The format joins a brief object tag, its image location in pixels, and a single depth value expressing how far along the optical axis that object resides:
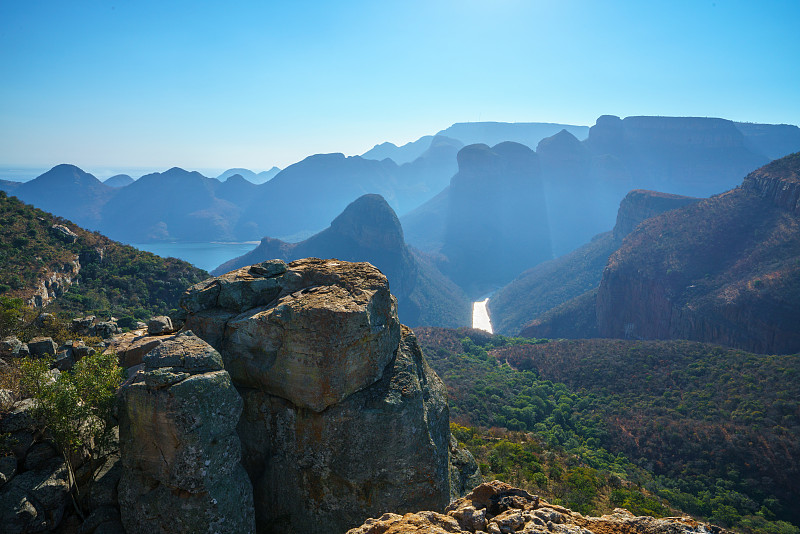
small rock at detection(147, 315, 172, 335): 15.17
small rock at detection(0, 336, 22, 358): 14.80
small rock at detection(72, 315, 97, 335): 19.77
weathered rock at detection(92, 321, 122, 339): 19.36
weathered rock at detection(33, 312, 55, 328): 19.44
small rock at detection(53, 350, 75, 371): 14.05
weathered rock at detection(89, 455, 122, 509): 10.26
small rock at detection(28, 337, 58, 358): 15.54
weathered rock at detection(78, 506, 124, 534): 9.91
